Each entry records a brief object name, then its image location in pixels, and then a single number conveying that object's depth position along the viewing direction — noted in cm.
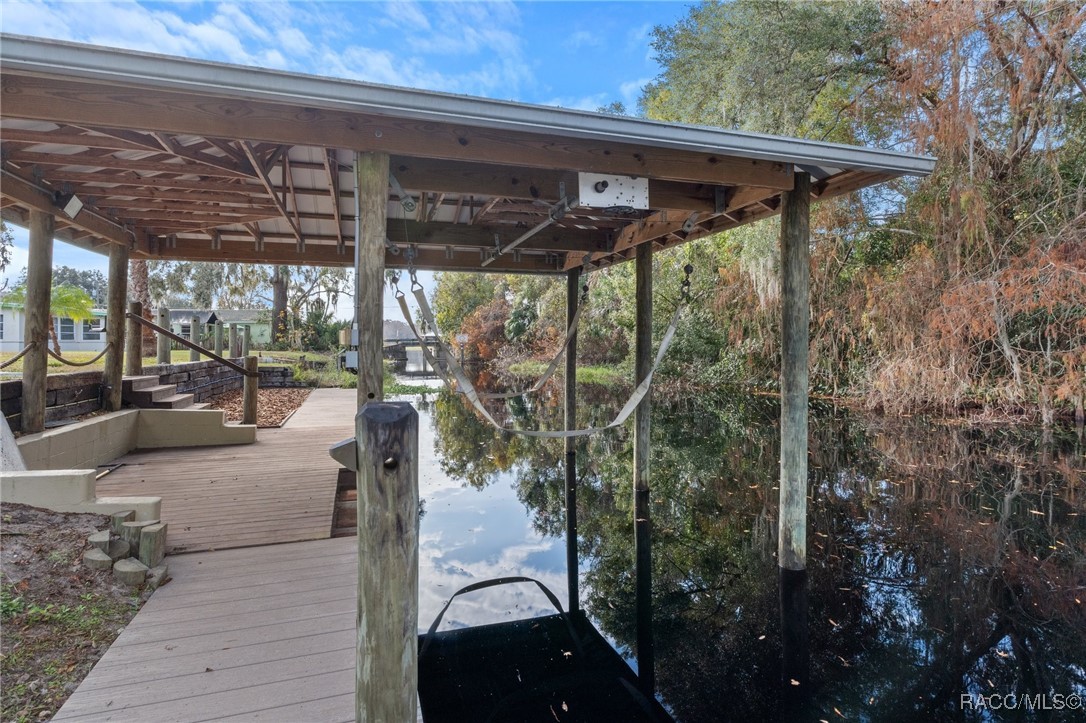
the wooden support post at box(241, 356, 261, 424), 584
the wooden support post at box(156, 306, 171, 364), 707
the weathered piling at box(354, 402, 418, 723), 131
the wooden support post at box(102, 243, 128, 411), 476
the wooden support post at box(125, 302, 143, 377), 547
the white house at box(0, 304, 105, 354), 1760
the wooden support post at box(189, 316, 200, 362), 845
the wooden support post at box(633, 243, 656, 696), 493
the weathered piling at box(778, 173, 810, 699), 325
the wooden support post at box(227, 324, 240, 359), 1031
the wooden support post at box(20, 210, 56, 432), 370
